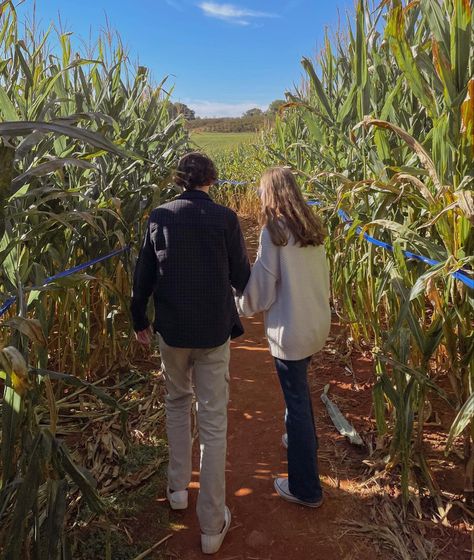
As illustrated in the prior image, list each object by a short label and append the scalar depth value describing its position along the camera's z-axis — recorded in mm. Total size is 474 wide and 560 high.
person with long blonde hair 1757
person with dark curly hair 1670
